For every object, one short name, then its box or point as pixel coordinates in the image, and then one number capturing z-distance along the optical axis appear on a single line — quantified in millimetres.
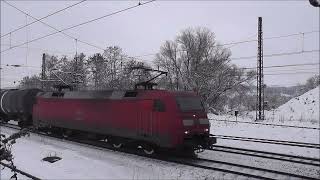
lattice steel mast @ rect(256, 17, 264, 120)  30875
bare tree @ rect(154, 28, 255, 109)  50938
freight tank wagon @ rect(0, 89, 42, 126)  25828
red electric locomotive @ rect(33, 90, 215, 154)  13656
